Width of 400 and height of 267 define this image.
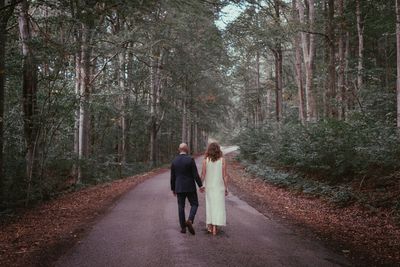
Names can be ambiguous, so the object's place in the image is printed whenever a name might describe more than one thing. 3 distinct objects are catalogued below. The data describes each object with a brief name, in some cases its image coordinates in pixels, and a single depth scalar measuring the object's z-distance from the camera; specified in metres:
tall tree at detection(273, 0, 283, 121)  27.06
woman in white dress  7.82
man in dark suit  7.89
